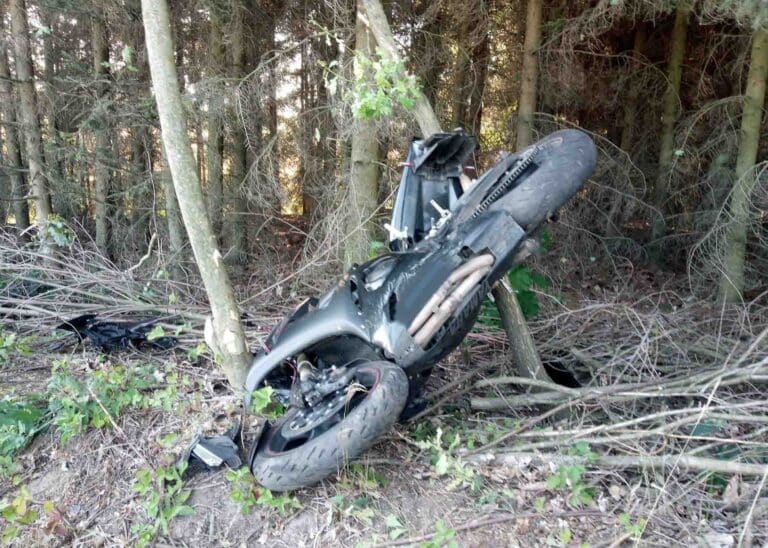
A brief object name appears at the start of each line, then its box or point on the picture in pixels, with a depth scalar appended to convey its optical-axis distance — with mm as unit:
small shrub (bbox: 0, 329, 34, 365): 4605
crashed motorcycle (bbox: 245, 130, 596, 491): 2688
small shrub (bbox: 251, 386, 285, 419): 3305
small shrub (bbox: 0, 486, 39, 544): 2686
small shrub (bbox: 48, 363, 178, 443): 3538
